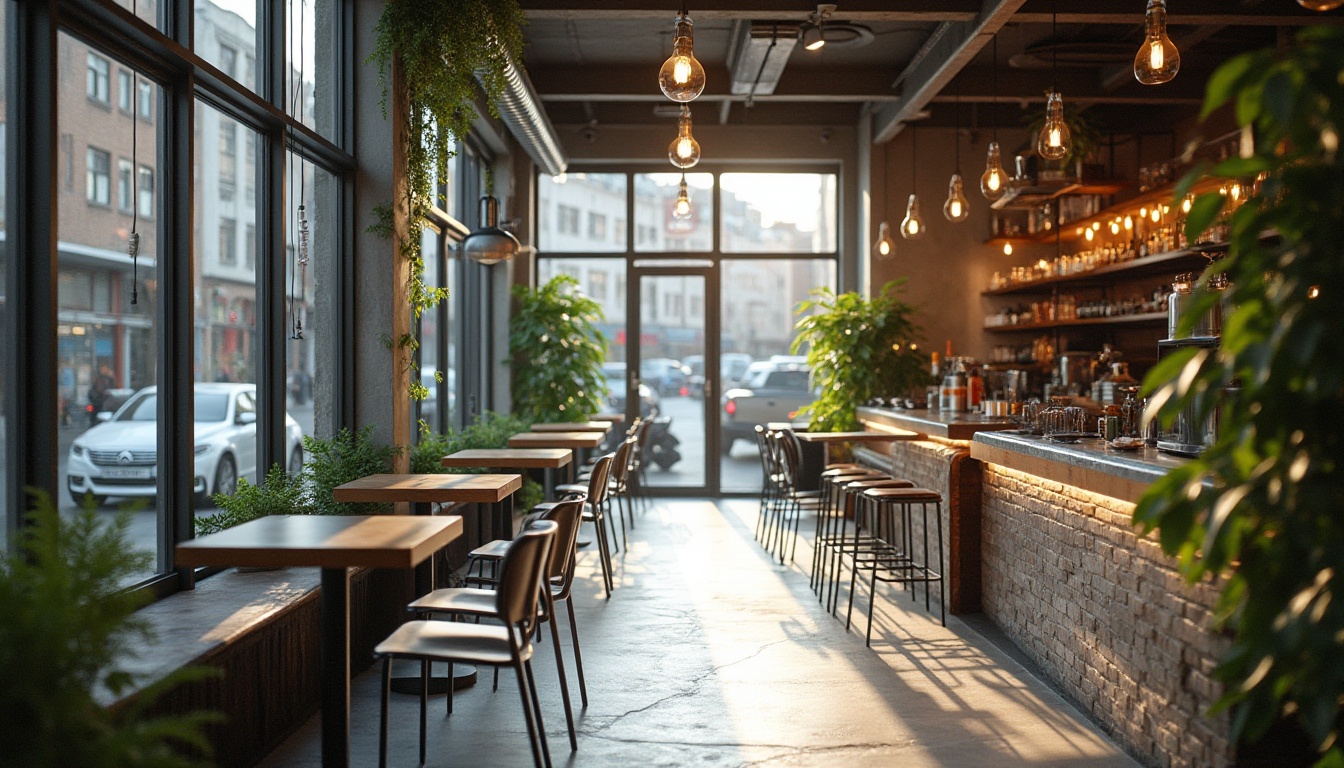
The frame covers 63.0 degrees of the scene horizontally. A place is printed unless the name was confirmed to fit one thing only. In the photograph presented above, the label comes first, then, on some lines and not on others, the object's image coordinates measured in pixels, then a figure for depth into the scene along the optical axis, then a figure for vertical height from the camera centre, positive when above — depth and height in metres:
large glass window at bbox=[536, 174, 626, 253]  11.38 +1.79
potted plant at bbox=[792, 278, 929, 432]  9.61 +0.23
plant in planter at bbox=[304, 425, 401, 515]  5.05 -0.40
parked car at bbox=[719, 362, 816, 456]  11.51 -0.20
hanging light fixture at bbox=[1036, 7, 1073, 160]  5.47 +1.23
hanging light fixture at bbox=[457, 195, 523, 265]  6.46 +0.81
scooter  11.45 -0.72
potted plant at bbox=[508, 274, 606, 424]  10.23 +0.26
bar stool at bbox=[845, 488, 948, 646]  5.42 -0.95
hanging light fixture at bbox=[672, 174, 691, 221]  8.41 +1.36
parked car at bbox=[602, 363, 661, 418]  11.53 -0.09
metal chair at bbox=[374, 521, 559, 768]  3.08 -0.76
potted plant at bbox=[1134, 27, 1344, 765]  1.66 -0.05
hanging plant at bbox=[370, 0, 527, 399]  5.74 +1.71
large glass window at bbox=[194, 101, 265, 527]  4.48 +0.23
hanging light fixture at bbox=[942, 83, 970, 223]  7.65 +1.24
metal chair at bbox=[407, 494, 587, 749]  3.63 -0.74
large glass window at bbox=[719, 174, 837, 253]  11.40 +1.77
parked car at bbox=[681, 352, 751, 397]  11.55 +0.18
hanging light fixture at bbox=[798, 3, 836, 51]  6.77 +2.24
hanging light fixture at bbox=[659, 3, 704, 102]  4.57 +1.31
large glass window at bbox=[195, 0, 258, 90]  4.39 +1.47
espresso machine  3.65 +0.13
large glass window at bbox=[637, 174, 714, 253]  11.43 +1.66
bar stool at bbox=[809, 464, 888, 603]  6.27 -0.58
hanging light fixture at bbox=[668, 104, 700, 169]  6.02 +1.30
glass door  11.45 +0.16
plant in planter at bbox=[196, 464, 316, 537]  4.36 -0.50
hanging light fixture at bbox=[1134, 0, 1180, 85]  4.58 +1.39
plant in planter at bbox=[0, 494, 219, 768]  1.86 -0.49
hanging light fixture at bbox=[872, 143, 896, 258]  9.27 +1.19
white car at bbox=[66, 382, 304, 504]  3.63 -0.25
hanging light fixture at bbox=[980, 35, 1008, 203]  6.86 +1.29
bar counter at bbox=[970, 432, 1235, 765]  3.29 -0.79
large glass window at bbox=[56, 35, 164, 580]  3.45 +0.18
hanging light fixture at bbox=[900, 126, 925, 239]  8.28 +1.22
